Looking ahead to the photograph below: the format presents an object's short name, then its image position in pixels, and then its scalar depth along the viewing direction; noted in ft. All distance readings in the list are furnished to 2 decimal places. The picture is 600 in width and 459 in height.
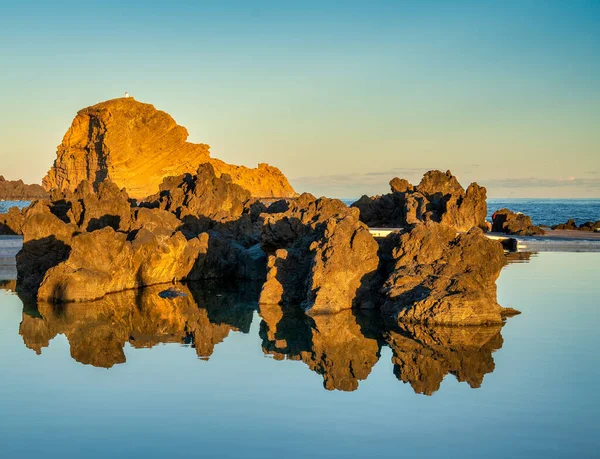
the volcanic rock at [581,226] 146.10
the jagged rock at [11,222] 107.14
